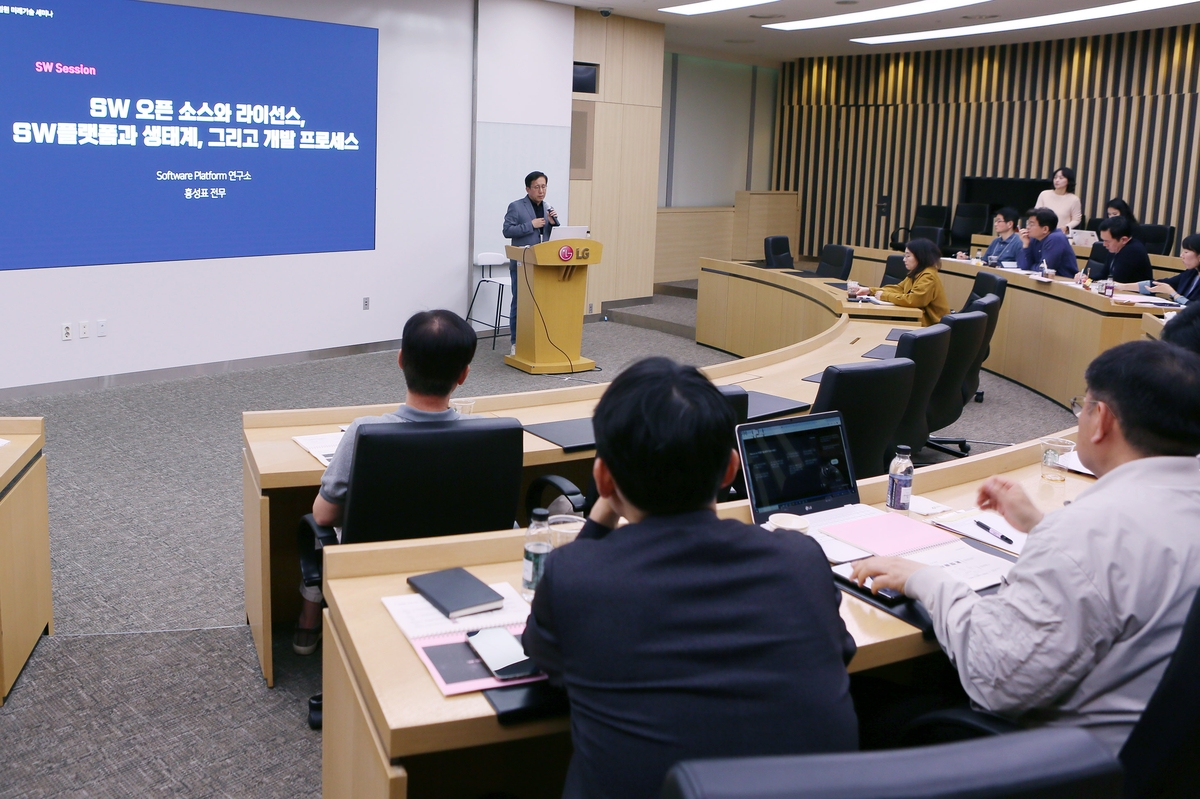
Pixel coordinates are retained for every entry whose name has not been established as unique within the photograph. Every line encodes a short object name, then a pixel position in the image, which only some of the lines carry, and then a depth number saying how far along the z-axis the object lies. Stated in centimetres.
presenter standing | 894
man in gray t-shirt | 276
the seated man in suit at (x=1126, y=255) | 818
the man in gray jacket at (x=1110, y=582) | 168
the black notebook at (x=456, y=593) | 204
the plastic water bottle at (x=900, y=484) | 282
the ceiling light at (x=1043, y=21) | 954
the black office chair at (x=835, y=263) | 936
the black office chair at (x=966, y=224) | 1205
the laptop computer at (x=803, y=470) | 260
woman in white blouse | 1034
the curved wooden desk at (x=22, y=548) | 301
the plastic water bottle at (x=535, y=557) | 213
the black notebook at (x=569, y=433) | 346
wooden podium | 813
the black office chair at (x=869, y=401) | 389
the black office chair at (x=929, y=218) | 1290
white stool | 978
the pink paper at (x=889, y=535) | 249
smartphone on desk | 179
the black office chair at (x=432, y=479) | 260
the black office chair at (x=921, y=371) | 474
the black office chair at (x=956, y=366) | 541
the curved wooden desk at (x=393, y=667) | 167
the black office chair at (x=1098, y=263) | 870
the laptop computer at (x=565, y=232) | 854
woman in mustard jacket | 718
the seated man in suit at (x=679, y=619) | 139
